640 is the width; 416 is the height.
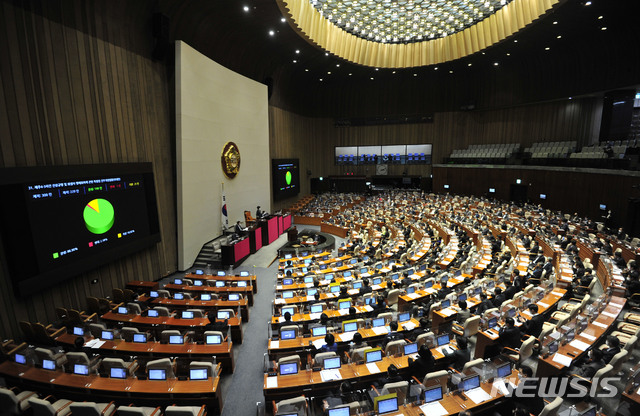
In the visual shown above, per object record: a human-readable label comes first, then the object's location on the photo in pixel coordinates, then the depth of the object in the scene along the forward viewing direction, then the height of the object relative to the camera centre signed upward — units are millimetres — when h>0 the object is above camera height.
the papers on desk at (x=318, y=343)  7066 -4336
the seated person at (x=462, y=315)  8414 -4393
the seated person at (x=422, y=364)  6148 -4170
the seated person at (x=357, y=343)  6924 -4248
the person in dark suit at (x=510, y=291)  8969 -4052
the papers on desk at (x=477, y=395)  5310 -4197
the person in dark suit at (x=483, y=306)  8312 -4112
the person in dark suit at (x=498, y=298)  8539 -4047
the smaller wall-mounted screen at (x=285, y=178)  25969 -2107
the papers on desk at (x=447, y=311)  8349 -4294
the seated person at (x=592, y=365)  5853 -4159
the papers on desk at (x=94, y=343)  7526 -4540
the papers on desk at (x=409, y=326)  7715 -4324
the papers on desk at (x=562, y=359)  6004 -4077
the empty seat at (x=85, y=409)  5008 -4038
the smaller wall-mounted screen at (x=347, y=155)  37031 -260
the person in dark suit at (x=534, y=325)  7405 -4137
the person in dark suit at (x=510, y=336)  7094 -4174
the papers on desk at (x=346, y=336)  7295 -4329
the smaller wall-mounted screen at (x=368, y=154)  36688 -175
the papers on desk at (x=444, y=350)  6673 -4268
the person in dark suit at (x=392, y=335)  7070 -4171
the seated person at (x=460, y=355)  6590 -4264
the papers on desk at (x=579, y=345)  6470 -4076
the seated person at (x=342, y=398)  5473 -4310
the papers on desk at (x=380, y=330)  7588 -4346
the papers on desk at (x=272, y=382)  5870 -4331
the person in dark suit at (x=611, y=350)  6184 -3961
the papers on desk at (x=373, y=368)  6191 -4309
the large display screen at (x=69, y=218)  8469 -1979
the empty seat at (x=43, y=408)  5332 -4291
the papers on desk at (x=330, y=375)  6027 -4317
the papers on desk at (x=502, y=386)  5438 -4151
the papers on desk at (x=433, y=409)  5105 -4236
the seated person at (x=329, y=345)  6727 -4261
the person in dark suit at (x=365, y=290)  9948 -4344
